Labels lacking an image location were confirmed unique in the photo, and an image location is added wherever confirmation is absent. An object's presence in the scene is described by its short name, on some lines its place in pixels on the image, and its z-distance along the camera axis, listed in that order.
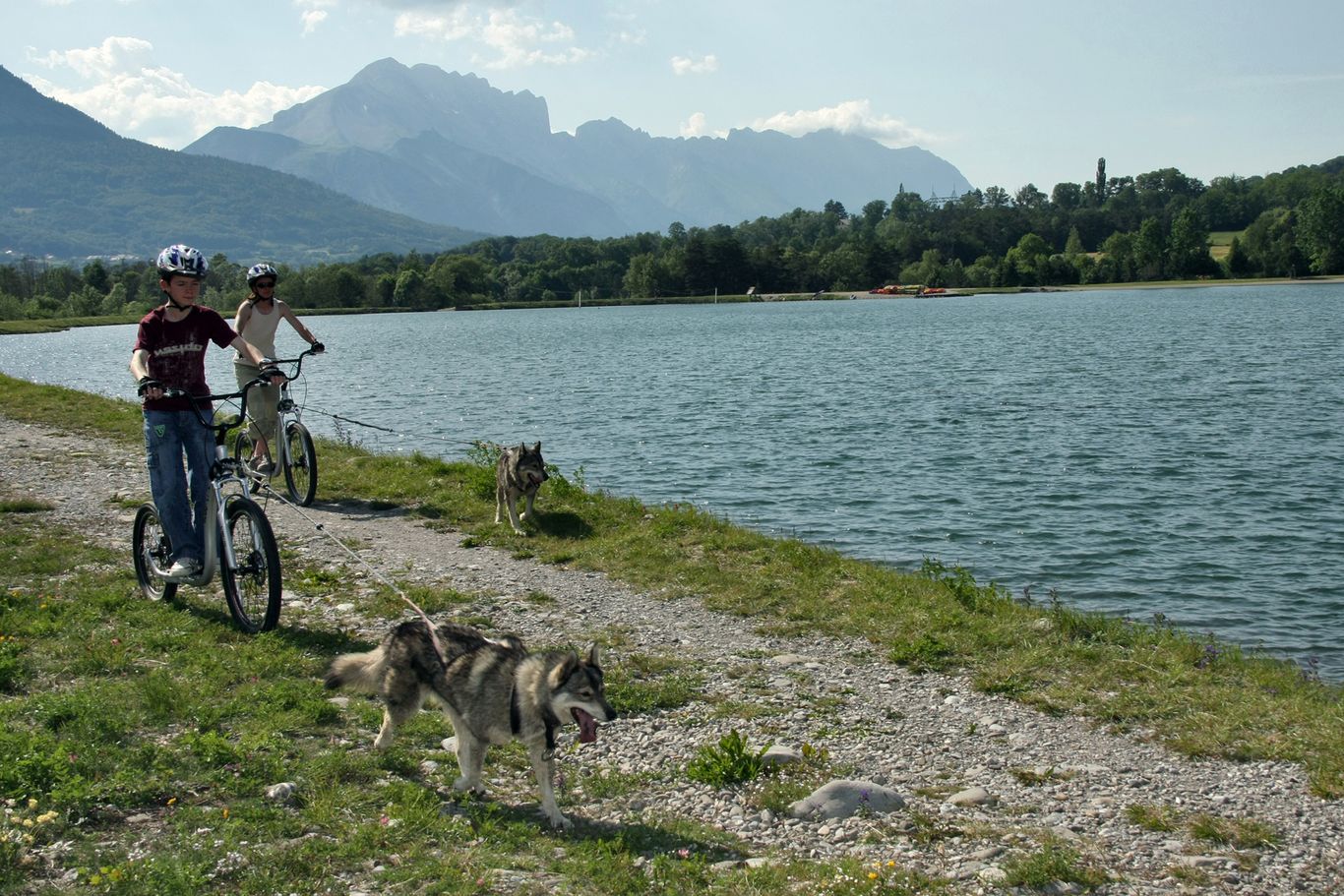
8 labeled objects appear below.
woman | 15.58
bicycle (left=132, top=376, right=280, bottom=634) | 9.59
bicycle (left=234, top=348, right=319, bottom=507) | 16.75
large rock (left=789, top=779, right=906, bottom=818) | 7.11
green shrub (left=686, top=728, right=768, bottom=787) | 7.56
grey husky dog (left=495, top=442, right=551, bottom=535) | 15.88
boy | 9.69
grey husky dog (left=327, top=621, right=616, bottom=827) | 6.44
